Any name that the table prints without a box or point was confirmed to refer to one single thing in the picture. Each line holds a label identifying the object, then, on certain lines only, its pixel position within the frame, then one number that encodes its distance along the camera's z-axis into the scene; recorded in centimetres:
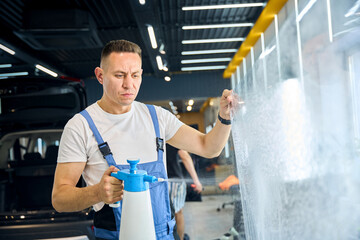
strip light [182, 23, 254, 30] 473
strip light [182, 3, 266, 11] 395
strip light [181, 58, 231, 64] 627
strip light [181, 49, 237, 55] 581
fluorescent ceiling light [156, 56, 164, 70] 577
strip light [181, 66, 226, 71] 649
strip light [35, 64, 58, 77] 622
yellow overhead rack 368
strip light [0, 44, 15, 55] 506
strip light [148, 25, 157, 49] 431
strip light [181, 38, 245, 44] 533
